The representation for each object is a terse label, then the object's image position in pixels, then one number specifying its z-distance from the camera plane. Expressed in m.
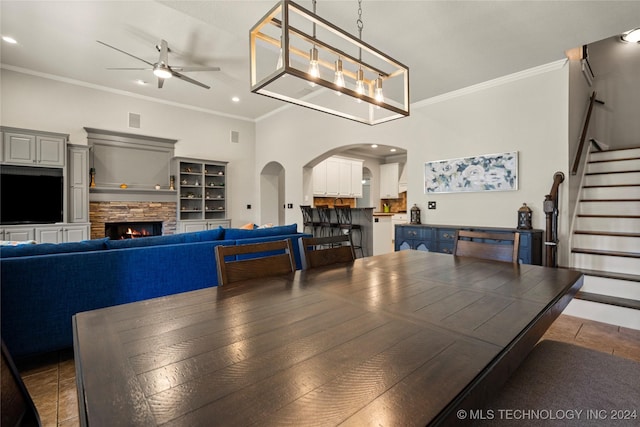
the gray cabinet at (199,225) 6.16
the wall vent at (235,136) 7.20
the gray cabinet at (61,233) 4.66
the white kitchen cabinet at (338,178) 7.87
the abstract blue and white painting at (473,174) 3.78
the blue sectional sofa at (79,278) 2.01
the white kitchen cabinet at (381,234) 5.60
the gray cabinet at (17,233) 4.44
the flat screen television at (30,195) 4.62
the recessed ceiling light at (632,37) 4.41
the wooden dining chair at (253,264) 1.51
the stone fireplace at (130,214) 5.52
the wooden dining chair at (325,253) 1.85
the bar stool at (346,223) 5.70
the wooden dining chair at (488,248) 2.04
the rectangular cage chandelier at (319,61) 1.48
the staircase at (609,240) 2.86
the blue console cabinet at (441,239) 3.38
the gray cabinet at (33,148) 4.50
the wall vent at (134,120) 5.86
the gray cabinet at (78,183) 5.03
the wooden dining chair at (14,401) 0.69
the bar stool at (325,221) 6.09
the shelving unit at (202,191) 6.30
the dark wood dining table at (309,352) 0.59
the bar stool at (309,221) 6.22
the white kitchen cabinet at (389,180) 9.07
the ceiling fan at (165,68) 3.74
